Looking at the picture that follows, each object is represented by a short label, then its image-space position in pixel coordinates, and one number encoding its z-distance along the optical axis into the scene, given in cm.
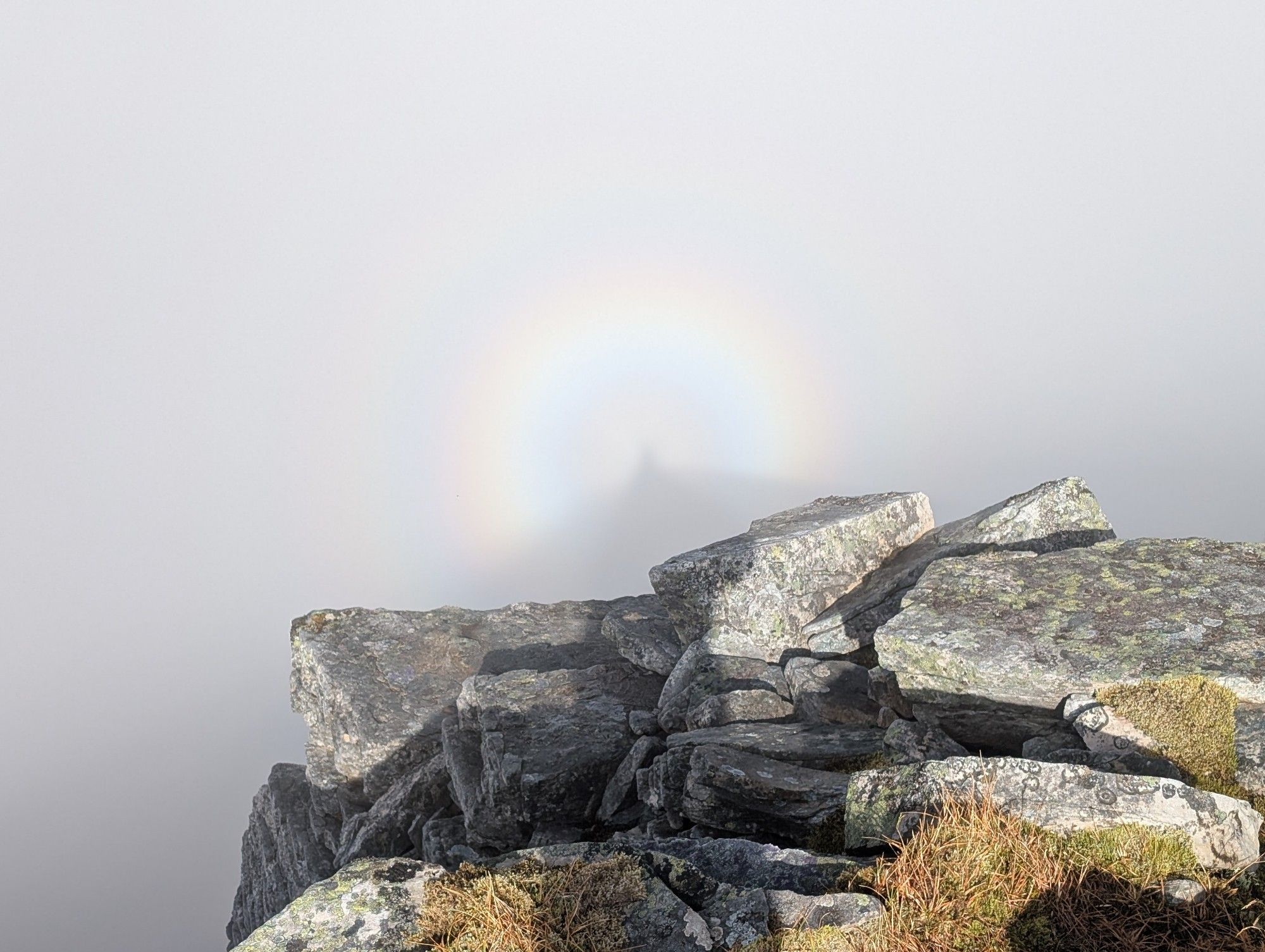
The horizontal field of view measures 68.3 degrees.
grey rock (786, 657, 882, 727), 1559
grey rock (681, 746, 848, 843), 1191
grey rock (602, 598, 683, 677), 2103
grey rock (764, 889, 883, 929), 756
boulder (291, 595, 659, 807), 2269
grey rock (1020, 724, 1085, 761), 1183
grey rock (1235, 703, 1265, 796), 1027
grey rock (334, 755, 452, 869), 2011
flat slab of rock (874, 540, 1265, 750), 1266
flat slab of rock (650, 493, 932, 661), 1969
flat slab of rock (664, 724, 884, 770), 1376
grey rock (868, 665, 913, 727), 1475
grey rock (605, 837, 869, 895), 865
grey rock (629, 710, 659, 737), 1797
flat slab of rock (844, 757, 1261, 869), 831
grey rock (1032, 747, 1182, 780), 1070
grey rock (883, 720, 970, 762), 1295
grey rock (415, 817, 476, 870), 1744
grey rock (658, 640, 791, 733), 1761
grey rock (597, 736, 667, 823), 1622
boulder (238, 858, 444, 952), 845
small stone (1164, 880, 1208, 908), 769
